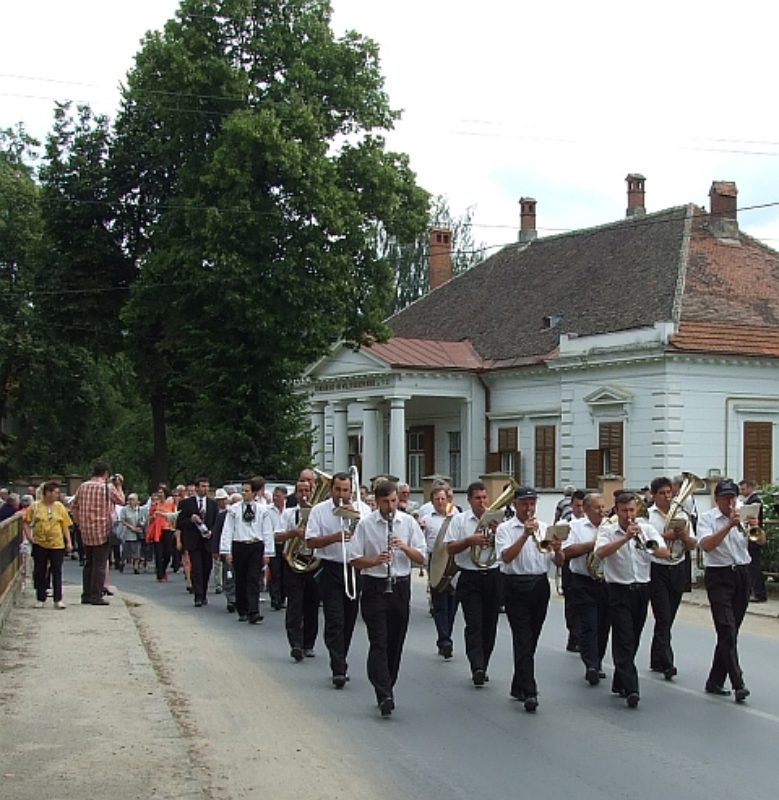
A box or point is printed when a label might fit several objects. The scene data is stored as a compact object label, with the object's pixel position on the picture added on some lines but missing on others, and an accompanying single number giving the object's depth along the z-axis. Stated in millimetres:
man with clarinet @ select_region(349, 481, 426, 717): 11047
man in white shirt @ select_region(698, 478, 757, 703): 11492
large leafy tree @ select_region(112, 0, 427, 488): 35250
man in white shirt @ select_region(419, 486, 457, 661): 14695
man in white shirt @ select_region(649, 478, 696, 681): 12617
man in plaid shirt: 18781
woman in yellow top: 18938
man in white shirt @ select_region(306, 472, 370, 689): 12258
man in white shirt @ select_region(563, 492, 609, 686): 12469
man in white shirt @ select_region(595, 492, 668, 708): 11359
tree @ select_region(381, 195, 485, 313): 72875
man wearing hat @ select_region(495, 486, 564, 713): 11359
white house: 35844
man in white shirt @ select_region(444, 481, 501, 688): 12156
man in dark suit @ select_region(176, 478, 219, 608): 21391
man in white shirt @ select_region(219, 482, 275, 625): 18141
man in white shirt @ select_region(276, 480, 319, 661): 14391
